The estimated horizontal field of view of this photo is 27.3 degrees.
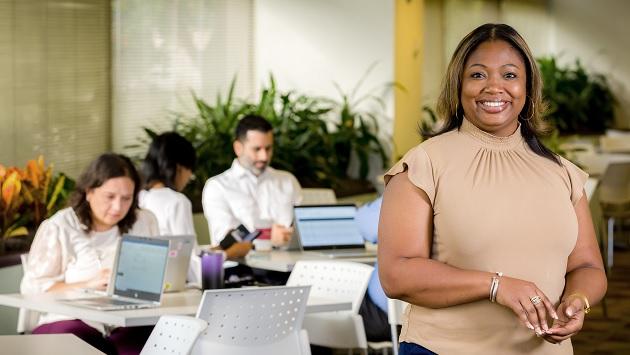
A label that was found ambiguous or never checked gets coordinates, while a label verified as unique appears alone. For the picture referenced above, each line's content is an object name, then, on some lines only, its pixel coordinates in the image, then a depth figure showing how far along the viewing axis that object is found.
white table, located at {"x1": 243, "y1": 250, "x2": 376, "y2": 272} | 6.71
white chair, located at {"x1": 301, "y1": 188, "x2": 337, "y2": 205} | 8.96
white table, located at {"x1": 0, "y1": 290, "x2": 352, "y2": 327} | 4.89
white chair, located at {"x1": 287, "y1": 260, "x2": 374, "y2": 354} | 6.04
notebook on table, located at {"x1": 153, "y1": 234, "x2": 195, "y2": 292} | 5.57
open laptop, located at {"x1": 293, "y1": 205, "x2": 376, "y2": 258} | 7.22
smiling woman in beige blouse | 2.67
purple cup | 5.56
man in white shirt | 7.95
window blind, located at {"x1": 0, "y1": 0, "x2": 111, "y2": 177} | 7.98
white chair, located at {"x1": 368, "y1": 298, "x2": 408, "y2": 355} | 5.82
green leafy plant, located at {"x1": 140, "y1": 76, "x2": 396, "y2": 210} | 9.55
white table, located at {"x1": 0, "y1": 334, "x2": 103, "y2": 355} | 3.94
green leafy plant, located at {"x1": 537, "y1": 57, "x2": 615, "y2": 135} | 16.22
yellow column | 10.89
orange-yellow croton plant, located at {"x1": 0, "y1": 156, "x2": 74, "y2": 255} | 6.97
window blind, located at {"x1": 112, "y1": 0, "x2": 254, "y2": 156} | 9.17
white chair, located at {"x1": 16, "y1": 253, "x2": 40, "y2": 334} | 5.69
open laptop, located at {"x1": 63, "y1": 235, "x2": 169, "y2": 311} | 5.17
